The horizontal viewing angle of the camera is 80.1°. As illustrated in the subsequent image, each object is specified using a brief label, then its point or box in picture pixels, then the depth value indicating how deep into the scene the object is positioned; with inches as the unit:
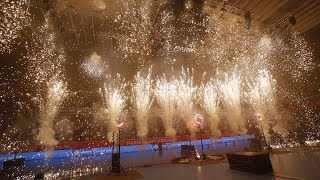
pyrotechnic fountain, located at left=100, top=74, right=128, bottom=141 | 710.9
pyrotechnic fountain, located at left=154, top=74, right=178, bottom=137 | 690.0
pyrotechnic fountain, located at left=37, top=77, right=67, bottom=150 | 781.5
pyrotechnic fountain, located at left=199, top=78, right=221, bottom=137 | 787.4
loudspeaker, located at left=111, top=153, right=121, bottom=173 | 326.3
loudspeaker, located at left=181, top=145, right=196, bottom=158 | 436.9
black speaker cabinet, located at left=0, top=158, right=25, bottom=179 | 336.8
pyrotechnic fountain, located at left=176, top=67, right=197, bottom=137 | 655.8
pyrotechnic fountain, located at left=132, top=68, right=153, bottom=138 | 682.8
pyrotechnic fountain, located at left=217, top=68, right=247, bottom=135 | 670.5
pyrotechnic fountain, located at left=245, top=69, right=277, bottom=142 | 679.7
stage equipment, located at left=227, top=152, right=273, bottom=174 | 247.1
